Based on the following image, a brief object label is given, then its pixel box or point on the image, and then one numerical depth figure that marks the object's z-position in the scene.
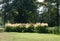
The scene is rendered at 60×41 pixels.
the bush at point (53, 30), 16.65
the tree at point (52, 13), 25.57
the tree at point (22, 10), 28.44
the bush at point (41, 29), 18.46
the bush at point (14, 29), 19.43
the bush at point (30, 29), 19.19
